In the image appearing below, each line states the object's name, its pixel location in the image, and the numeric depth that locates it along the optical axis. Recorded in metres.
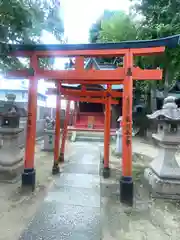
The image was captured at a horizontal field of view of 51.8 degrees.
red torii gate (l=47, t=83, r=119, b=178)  4.68
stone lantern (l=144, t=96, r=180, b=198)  3.60
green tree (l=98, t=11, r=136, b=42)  10.45
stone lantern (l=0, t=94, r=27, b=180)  4.17
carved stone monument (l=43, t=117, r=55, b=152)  7.38
